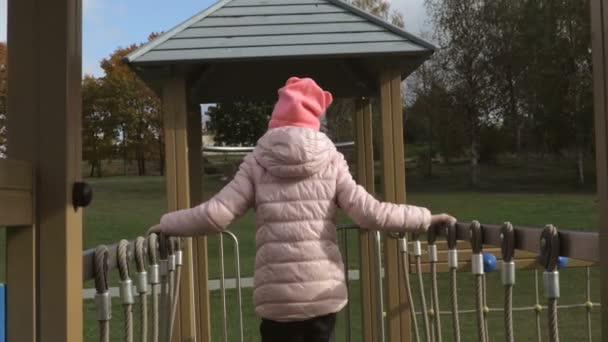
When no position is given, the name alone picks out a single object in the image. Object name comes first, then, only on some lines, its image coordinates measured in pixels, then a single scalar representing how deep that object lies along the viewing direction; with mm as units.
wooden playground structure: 1246
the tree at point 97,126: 21391
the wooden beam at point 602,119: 1198
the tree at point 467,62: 27281
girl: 2102
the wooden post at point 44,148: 1257
